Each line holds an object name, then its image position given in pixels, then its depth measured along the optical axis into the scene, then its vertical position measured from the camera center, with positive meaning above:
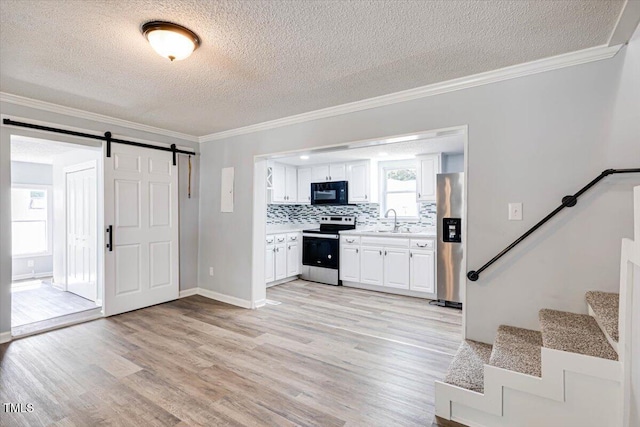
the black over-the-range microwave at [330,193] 5.83 +0.39
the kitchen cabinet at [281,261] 5.29 -0.83
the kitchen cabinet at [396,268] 4.68 -0.83
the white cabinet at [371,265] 4.93 -0.83
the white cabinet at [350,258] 5.18 -0.76
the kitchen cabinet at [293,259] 5.56 -0.83
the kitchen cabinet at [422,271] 4.48 -0.84
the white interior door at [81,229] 4.31 -0.24
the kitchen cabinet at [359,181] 5.63 +0.58
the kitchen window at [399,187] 5.64 +0.47
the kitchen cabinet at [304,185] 6.28 +0.57
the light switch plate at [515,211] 2.40 +0.02
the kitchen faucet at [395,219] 5.56 -0.11
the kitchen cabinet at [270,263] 5.09 -0.82
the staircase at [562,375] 1.48 -0.90
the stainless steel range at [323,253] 5.40 -0.72
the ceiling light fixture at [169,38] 1.84 +1.06
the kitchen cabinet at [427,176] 5.09 +0.62
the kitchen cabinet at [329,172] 5.91 +0.79
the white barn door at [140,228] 3.81 -0.20
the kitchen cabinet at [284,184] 5.95 +0.58
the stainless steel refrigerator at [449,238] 4.16 -0.34
